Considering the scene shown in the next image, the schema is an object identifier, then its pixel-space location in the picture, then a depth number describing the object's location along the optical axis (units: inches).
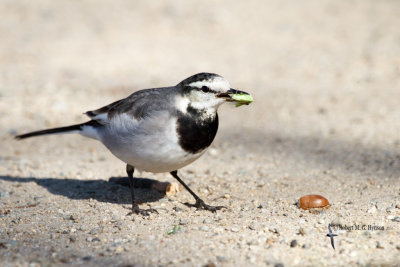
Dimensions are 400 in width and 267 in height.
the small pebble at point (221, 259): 311.4
